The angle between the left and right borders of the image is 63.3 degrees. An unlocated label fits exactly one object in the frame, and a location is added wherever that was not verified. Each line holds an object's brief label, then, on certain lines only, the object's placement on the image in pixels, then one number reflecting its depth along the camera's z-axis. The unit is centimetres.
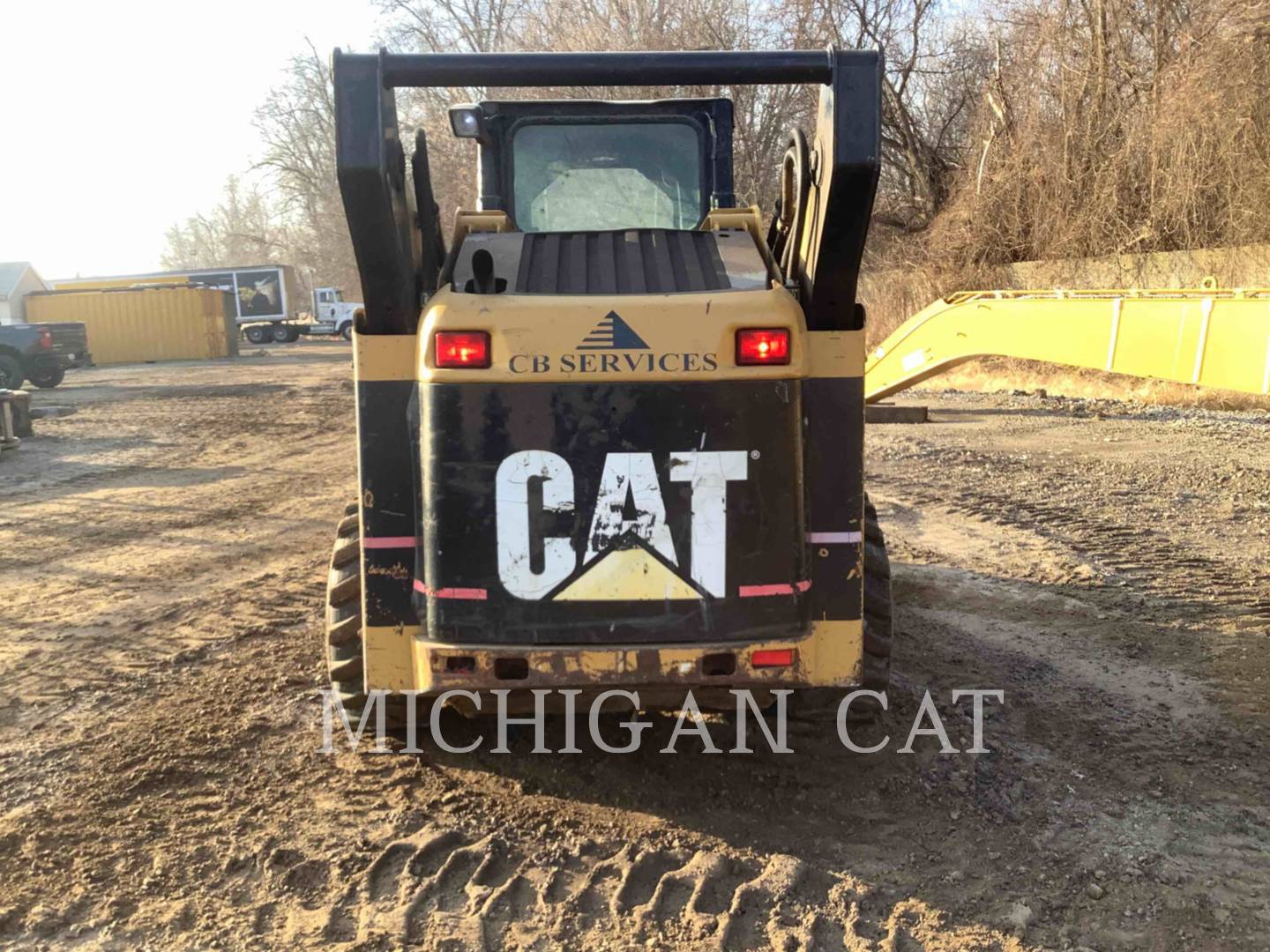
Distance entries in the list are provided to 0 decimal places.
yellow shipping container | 3316
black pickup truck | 2128
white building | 5260
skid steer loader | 311
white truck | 4475
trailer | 4306
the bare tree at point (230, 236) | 8269
